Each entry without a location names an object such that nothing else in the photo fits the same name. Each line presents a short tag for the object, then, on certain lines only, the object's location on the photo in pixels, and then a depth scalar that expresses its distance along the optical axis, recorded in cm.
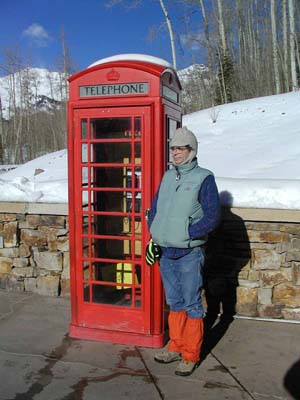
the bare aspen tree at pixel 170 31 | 2292
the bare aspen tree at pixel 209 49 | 2653
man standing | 317
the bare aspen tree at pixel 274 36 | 2169
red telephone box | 363
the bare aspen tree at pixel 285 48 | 2233
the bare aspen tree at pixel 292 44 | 1876
